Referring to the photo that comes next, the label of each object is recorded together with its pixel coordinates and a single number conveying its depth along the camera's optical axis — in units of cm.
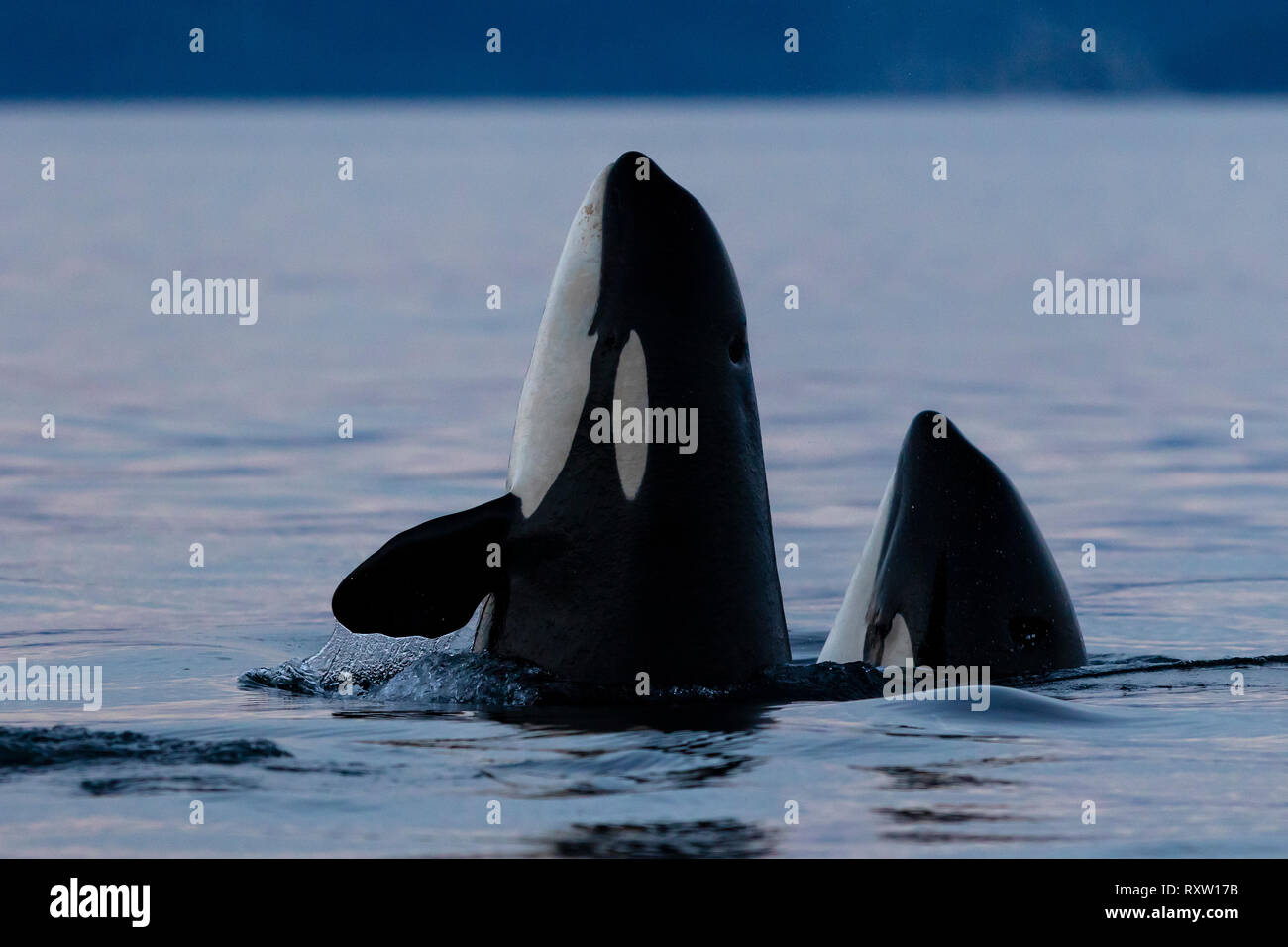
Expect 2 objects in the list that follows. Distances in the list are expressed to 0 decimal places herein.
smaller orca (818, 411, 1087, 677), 1380
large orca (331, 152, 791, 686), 1233
